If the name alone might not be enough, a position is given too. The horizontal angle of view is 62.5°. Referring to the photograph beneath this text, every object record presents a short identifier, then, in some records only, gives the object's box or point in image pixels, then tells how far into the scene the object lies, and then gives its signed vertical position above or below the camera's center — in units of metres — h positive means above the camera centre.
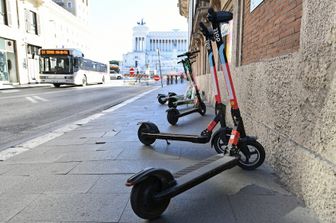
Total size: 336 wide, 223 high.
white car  62.06 -0.25
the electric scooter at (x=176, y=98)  8.24 -0.78
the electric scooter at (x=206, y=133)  3.84 -0.84
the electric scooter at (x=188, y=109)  6.16 -0.83
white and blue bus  22.52 +0.74
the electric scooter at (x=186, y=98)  7.79 -0.75
